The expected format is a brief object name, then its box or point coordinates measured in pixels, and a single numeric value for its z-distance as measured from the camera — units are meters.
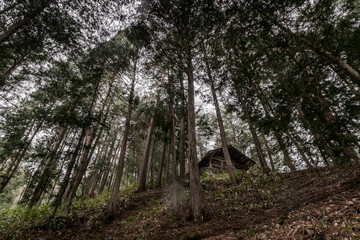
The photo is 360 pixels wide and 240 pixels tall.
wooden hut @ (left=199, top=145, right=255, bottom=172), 17.38
